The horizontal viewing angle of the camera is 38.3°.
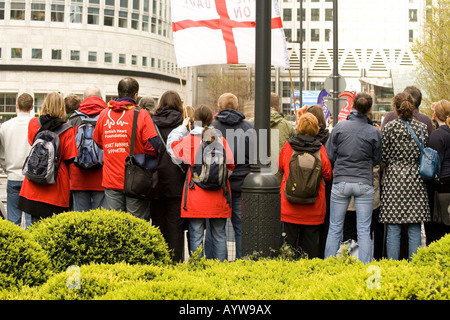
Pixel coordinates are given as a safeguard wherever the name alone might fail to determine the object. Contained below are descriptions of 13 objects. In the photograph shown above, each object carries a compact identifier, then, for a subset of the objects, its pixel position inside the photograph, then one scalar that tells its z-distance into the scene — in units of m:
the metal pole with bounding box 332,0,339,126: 18.86
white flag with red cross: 8.20
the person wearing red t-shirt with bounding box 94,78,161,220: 7.45
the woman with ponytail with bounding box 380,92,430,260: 7.67
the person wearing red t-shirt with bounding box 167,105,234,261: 7.48
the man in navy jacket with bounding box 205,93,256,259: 7.98
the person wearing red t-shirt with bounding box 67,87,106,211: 8.20
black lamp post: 5.79
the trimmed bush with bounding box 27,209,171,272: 4.86
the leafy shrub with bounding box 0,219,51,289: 4.21
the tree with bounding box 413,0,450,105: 30.92
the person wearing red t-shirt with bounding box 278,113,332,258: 7.68
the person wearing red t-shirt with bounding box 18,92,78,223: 7.66
